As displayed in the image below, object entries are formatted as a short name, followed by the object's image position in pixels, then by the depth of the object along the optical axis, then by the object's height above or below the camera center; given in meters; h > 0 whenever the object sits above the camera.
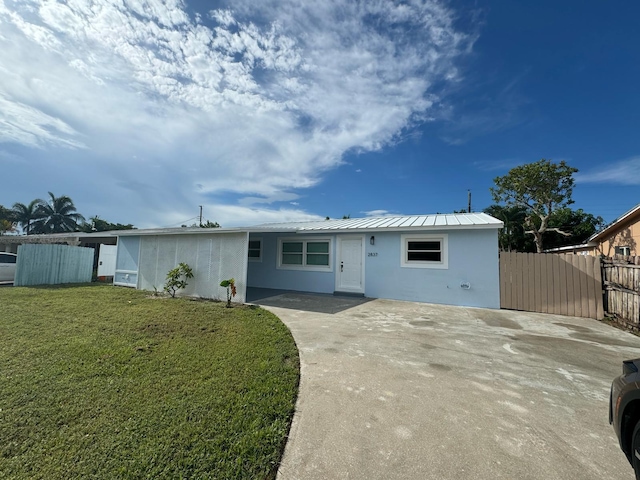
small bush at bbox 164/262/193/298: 9.40 -0.85
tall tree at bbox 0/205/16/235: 30.12 +3.25
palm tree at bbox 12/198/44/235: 30.41 +4.19
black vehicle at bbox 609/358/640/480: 1.67 -0.96
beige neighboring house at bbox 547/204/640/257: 10.15 +1.51
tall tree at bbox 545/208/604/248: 23.59 +4.01
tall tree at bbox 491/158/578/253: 20.81 +6.57
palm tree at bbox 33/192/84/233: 30.98 +3.96
